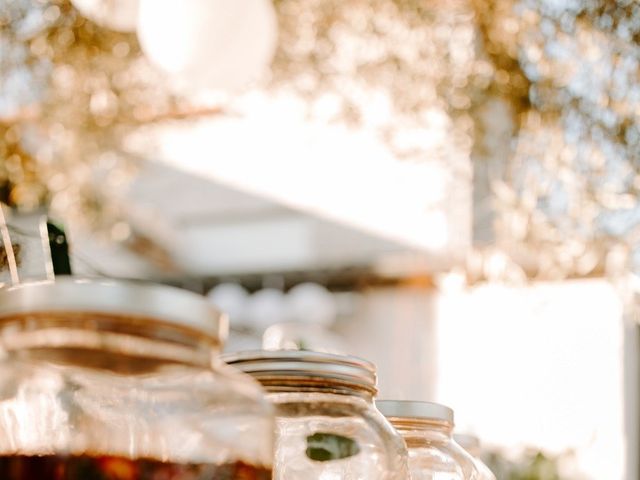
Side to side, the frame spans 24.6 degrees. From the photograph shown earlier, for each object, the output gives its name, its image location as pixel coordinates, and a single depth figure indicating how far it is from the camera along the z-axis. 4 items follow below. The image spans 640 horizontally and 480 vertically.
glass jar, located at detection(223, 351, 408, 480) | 1.06
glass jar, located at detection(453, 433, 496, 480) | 1.39
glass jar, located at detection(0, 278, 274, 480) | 0.85
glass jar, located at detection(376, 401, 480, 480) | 1.19
